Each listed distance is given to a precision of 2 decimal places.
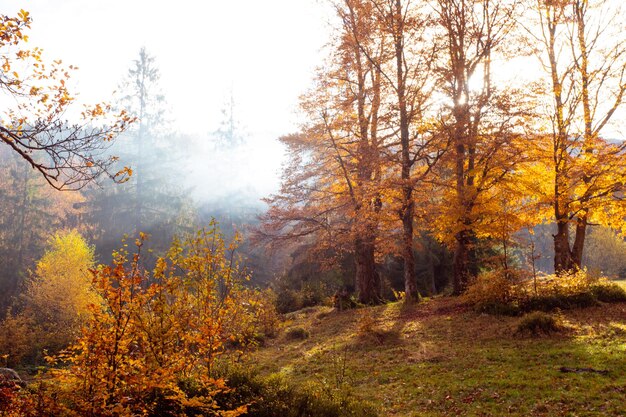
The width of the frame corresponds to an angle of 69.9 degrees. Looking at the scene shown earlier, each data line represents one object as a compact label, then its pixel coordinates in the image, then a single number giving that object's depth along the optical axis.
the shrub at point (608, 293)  11.88
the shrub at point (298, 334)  14.11
